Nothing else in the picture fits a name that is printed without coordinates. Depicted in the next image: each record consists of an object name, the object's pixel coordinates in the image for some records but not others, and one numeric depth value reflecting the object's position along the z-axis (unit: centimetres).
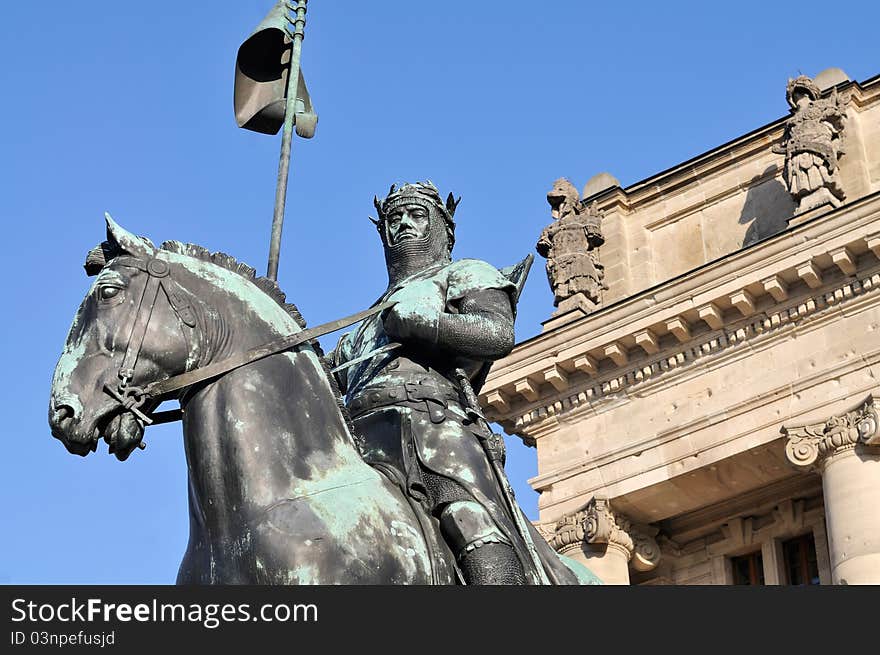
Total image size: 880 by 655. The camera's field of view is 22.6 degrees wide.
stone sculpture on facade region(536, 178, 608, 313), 3409
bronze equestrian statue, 856
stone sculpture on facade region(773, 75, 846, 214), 3175
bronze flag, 1134
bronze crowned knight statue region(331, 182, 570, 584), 912
